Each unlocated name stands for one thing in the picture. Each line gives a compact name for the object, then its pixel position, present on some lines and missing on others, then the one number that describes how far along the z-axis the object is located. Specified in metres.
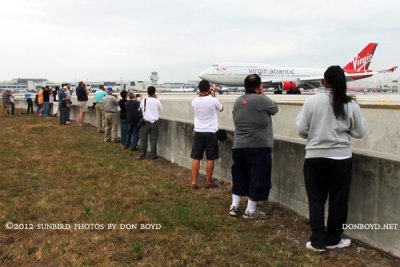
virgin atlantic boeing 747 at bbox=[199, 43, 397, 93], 48.94
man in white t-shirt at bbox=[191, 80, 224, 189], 7.31
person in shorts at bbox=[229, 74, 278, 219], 5.61
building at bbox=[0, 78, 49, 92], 135.06
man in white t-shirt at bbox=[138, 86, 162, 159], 10.12
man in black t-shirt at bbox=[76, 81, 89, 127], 18.22
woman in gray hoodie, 4.43
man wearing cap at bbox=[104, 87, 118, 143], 13.37
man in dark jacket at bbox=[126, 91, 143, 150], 11.34
